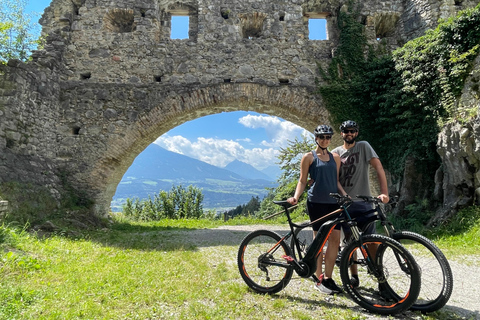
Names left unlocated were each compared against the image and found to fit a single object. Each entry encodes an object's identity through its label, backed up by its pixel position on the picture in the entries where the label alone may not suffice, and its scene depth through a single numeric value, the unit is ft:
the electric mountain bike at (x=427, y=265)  8.12
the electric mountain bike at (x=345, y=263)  8.42
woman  10.00
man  10.27
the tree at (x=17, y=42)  23.71
